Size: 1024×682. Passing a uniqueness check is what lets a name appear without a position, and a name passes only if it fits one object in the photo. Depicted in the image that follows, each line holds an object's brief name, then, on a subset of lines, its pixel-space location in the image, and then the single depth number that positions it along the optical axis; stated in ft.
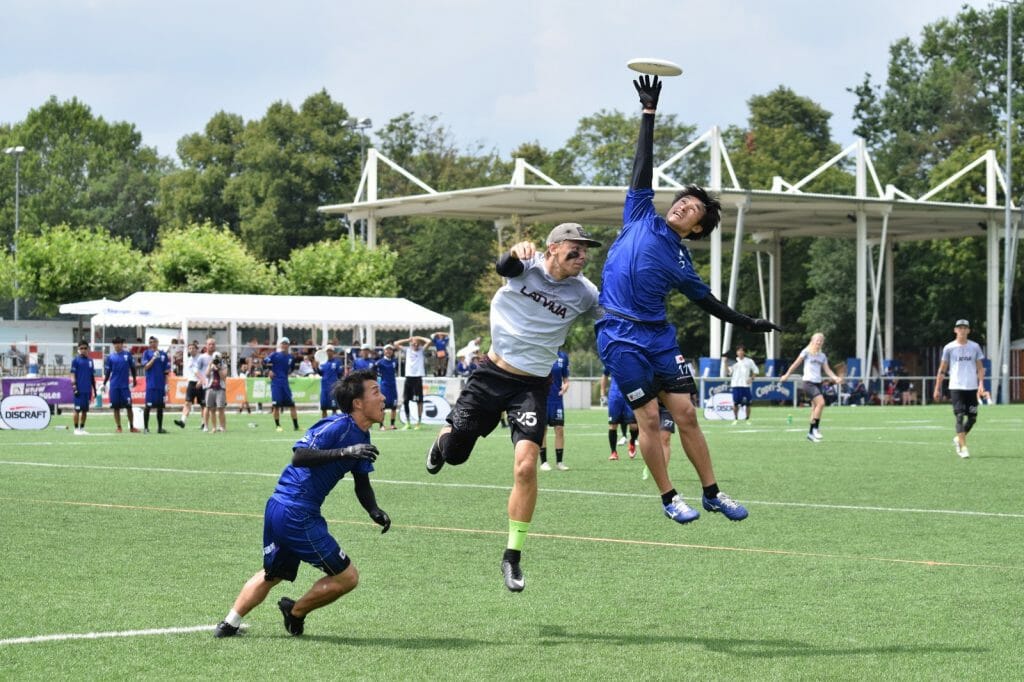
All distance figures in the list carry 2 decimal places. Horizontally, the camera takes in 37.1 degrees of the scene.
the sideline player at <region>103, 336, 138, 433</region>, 101.09
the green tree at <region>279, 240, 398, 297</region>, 209.97
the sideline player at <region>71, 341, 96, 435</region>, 98.43
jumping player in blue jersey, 31.68
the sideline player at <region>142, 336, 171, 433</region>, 102.63
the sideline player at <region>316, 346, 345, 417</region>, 107.14
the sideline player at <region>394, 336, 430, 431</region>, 107.45
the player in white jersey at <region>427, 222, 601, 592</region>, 30.37
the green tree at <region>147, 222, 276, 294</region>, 204.23
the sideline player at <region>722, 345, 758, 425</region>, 118.93
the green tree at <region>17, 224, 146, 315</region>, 200.85
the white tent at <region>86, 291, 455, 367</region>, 154.20
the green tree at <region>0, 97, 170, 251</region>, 354.95
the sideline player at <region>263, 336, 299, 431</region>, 107.46
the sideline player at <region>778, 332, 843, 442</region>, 92.73
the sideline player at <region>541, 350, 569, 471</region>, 69.72
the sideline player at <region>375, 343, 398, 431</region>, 109.91
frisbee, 33.06
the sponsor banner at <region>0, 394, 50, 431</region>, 106.42
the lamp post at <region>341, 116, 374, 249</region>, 220.25
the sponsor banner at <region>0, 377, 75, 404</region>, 119.34
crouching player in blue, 26.71
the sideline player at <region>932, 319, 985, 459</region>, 76.89
